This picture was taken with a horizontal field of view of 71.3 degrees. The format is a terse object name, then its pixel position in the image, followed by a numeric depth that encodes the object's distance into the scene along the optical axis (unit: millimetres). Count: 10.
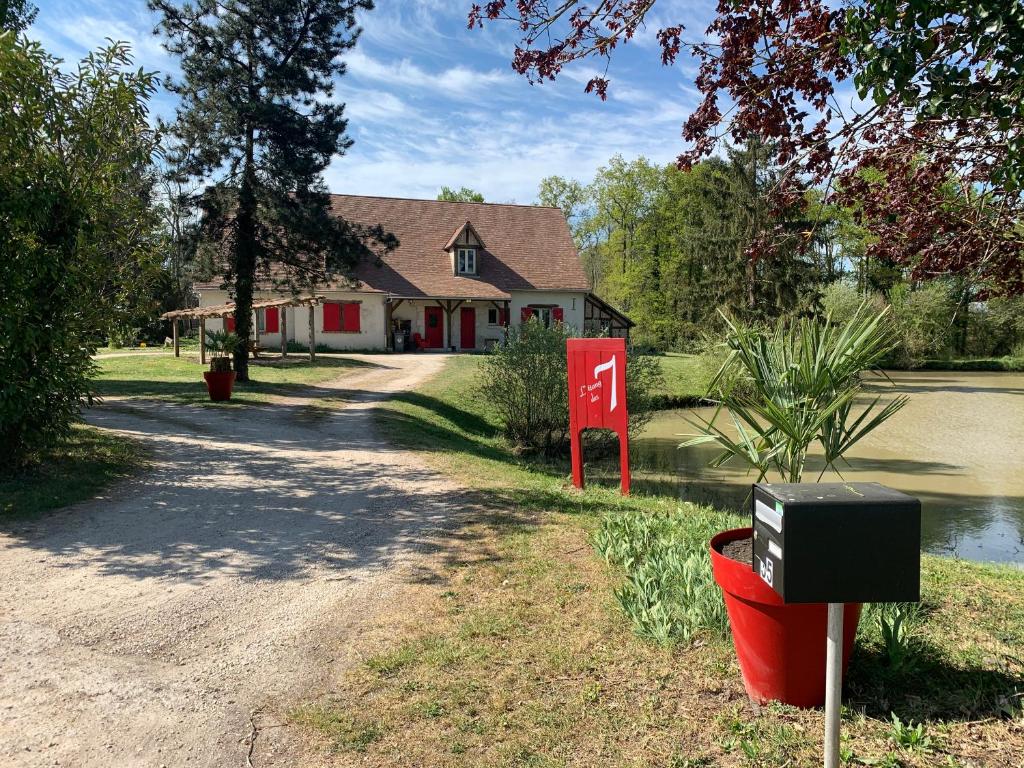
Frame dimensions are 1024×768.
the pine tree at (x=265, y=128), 15094
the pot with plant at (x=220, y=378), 14703
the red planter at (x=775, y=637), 3246
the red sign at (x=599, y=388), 8367
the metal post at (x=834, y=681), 2701
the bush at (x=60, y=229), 7102
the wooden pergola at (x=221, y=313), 21531
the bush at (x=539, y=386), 13555
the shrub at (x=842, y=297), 37428
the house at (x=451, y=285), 30797
